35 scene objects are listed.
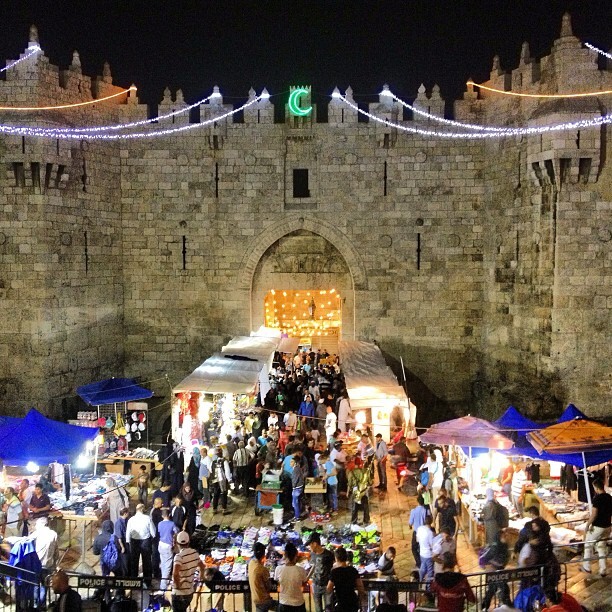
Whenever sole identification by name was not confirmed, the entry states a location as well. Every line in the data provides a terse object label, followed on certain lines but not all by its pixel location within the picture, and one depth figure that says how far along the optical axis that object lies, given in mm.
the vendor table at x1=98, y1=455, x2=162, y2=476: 14852
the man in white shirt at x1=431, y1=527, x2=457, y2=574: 9180
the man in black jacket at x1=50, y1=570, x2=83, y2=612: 7535
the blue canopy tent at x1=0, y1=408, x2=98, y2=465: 12281
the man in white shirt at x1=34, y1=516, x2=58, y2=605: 9759
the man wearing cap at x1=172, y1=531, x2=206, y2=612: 8453
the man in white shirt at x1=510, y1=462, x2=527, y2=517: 11312
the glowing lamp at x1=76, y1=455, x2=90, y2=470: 14445
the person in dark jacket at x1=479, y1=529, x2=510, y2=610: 9703
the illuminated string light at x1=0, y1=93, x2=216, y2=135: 19516
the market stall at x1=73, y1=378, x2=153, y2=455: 17016
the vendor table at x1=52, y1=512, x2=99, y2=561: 11247
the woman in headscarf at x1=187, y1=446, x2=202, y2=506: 12806
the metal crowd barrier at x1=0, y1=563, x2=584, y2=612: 8117
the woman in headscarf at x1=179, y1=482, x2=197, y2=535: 10992
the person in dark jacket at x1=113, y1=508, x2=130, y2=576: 9961
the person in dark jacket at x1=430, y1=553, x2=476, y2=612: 7355
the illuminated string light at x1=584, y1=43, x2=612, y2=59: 16281
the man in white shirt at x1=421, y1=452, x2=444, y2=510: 12164
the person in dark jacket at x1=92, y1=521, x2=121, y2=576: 10188
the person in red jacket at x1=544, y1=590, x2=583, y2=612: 7055
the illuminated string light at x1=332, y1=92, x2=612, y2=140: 18281
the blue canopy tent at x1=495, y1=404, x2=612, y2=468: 11328
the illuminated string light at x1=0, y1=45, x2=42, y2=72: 17656
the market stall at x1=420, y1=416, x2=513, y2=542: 12016
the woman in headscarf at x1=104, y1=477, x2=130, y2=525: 11047
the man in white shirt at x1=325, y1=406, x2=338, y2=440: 15398
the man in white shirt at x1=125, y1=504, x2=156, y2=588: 9984
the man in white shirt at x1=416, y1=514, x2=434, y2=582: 9266
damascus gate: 18016
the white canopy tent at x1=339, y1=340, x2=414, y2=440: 14695
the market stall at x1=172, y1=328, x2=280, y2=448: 14961
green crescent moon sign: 19891
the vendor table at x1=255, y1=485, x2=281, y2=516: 12641
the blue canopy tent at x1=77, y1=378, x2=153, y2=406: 17547
